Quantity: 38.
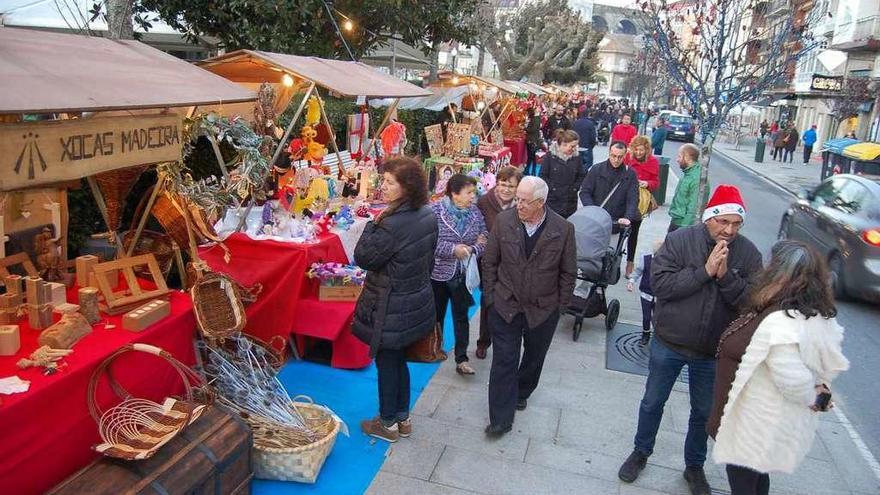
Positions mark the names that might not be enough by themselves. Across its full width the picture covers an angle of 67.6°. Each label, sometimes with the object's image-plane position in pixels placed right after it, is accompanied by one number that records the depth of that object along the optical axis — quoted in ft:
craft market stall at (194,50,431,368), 16.35
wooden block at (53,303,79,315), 11.43
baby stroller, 20.12
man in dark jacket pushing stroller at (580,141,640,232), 23.43
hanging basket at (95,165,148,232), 13.20
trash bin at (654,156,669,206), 46.06
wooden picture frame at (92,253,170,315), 12.21
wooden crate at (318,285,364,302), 17.30
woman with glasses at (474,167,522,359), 17.30
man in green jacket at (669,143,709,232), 23.85
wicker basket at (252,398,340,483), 12.16
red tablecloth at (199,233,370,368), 15.98
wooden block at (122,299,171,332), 11.62
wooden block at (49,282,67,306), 11.45
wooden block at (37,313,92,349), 10.52
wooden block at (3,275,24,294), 11.53
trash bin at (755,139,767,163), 89.91
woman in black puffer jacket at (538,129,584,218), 24.40
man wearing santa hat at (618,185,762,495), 11.34
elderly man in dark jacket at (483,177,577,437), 13.50
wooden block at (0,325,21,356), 10.23
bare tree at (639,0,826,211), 30.04
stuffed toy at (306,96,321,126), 20.68
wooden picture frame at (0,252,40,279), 11.94
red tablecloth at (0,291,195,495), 9.09
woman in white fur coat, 9.42
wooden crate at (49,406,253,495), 8.97
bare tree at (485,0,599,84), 103.09
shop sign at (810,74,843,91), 95.20
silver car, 25.49
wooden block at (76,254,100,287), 12.67
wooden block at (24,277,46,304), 11.06
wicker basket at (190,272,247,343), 12.95
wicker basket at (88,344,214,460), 9.45
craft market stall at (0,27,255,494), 9.27
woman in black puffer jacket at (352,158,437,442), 12.66
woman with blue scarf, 16.24
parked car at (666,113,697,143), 117.66
